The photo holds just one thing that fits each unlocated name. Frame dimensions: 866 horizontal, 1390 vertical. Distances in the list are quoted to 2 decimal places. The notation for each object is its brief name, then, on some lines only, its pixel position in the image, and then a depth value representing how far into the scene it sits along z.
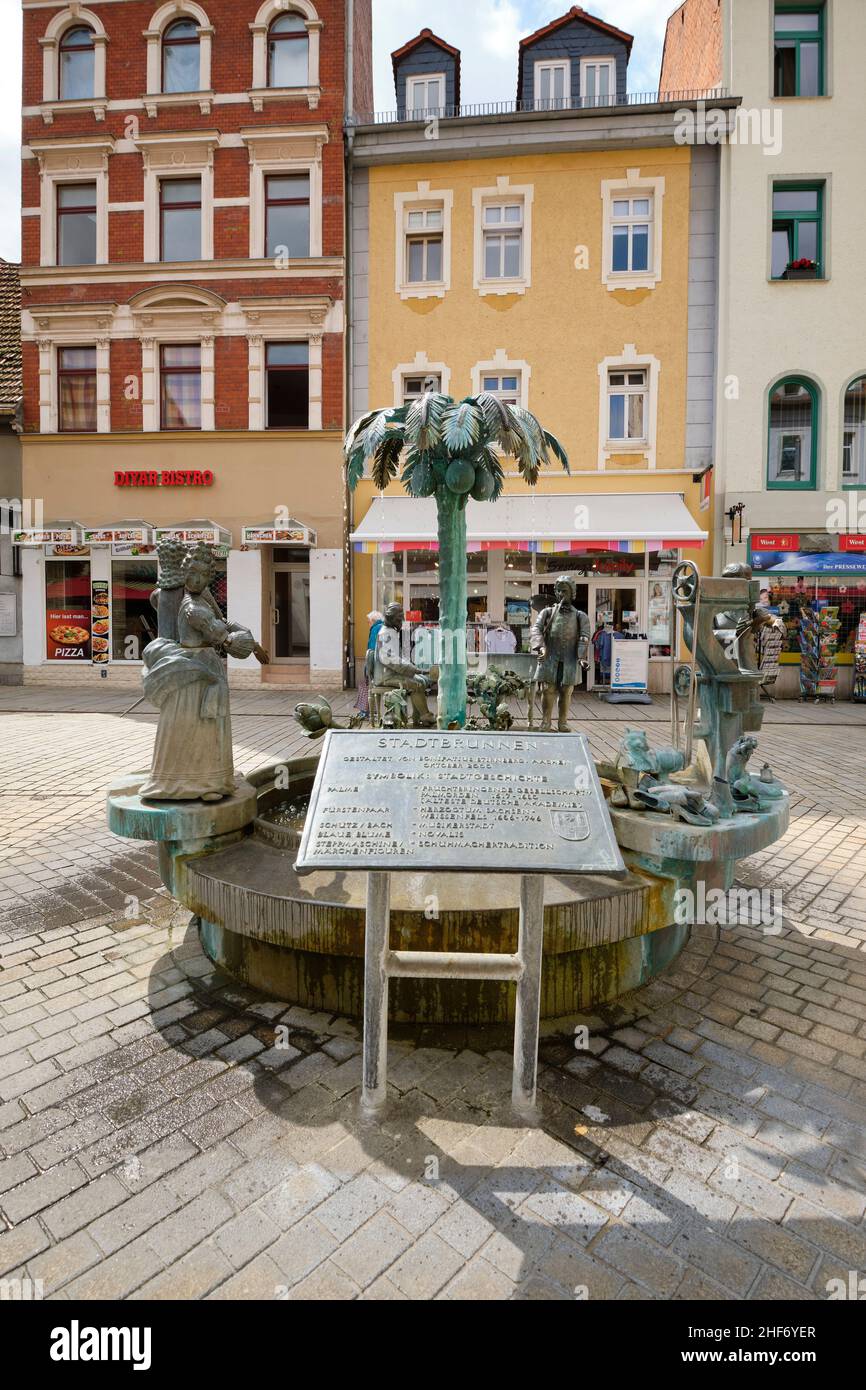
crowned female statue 3.79
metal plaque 2.64
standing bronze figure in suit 7.05
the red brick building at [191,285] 16.20
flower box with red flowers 15.49
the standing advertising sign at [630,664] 15.23
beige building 15.23
